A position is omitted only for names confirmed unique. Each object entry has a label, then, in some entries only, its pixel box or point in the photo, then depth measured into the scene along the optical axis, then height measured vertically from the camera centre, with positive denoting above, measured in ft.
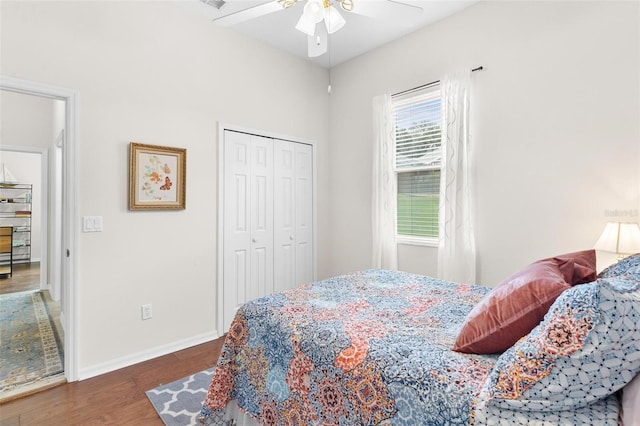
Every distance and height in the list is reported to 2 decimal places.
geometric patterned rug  6.14 -3.94
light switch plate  7.68 -0.21
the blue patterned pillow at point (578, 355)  2.61 -1.23
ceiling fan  6.27 +4.16
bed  2.71 -1.71
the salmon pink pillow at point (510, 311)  3.53 -1.15
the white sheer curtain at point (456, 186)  8.98 +0.80
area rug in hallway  7.52 -3.78
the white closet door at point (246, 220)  10.35 -0.18
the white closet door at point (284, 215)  11.69 -0.03
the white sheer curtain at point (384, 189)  10.93 +0.88
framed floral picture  8.41 +1.06
